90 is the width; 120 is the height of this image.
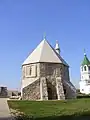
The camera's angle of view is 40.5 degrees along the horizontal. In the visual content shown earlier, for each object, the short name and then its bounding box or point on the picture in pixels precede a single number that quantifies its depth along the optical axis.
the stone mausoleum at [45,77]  23.49
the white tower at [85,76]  53.92
